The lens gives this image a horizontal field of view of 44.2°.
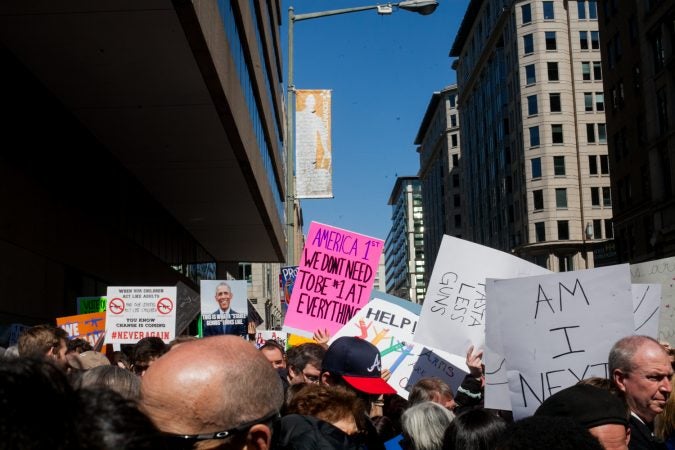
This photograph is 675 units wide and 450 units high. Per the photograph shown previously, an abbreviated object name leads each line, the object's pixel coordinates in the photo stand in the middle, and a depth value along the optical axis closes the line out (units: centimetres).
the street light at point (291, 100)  1664
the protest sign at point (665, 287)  643
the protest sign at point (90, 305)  1223
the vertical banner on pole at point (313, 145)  1655
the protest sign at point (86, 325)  967
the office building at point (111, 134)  1116
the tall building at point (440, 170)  11725
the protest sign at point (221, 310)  1191
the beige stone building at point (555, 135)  7500
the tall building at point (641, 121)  4256
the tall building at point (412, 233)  17725
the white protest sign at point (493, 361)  502
